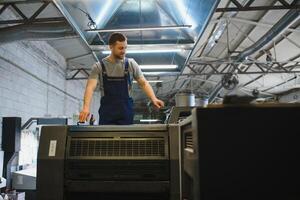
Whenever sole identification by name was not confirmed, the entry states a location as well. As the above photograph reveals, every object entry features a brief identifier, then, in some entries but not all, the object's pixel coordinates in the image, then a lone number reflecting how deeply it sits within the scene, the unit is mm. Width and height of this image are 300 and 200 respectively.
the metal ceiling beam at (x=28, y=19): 4698
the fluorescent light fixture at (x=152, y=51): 3686
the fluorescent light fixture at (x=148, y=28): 3398
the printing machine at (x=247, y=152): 913
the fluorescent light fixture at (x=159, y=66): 4324
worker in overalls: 2197
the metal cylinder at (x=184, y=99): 4107
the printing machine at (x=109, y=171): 1436
